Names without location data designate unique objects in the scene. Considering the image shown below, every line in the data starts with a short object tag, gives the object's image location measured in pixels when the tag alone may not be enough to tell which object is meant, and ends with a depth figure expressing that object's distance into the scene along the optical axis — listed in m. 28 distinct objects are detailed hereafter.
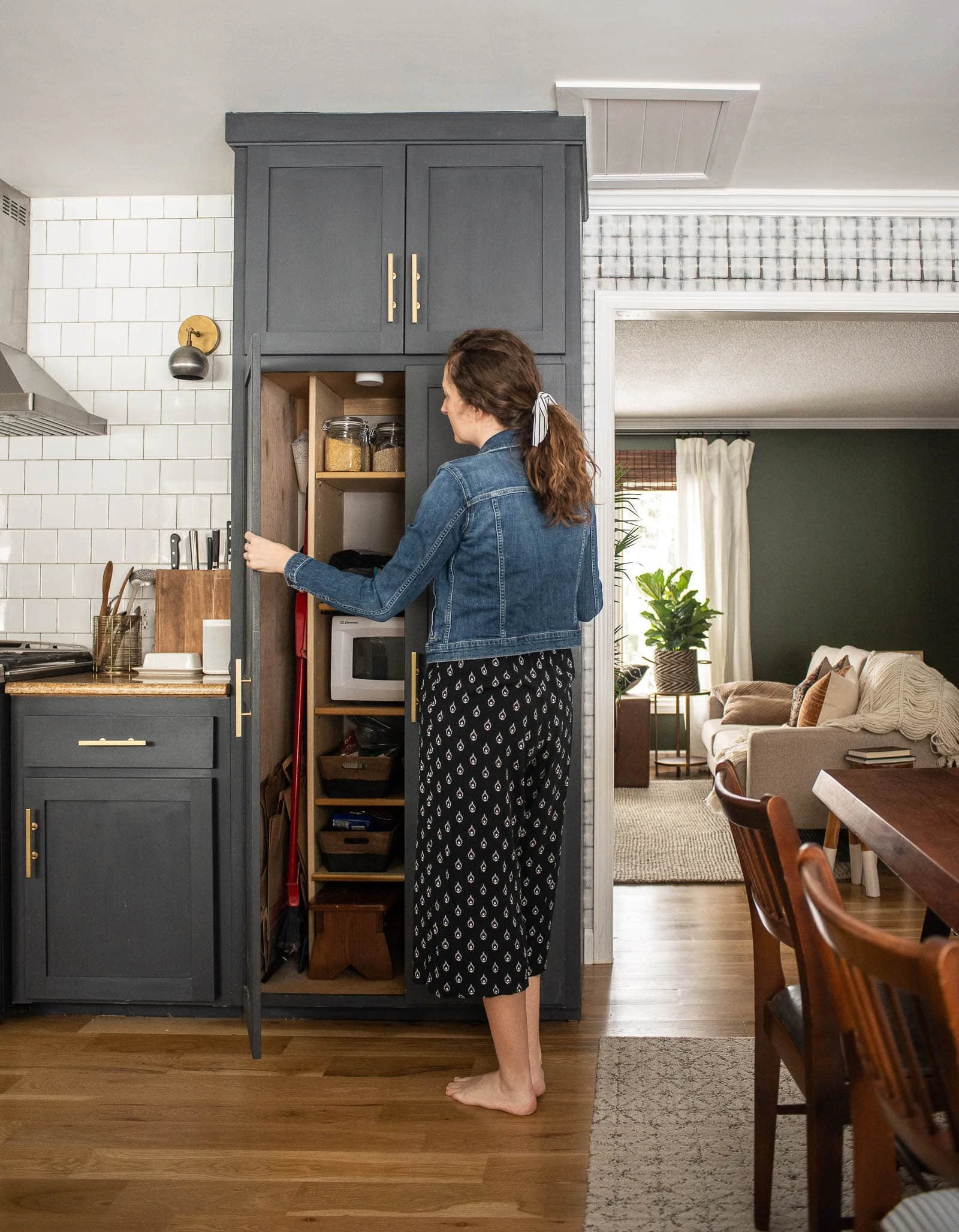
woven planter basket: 7.26
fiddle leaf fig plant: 7.23
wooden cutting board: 3.05
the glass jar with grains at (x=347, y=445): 2.82
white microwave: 2.88
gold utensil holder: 3.00
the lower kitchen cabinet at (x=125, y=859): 2.67
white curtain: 7.70
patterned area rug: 1.84
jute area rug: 4.33
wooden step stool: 2.71
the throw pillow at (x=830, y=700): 4.86
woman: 2.10
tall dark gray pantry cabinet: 2.64
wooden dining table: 1.33
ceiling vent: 2.60
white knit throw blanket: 4.39
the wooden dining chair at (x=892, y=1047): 0.82
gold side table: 7.09
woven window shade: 7.83
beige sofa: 4.36
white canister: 2.85
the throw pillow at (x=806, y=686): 5.50
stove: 2.79
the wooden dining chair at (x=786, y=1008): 1.36
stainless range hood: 2.95
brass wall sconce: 3.18
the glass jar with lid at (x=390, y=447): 2.85
